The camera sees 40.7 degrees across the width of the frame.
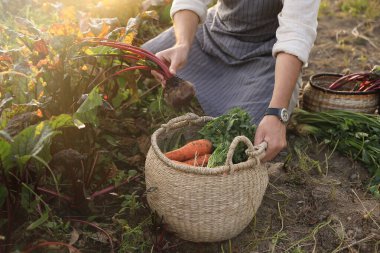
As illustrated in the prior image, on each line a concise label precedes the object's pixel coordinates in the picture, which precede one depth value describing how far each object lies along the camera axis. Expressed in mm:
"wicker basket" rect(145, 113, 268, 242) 1797
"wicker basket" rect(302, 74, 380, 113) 2707
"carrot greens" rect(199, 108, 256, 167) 1938
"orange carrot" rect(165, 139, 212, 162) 2006
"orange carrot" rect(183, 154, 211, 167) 2021
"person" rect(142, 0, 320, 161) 2152
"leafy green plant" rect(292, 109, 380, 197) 2500
